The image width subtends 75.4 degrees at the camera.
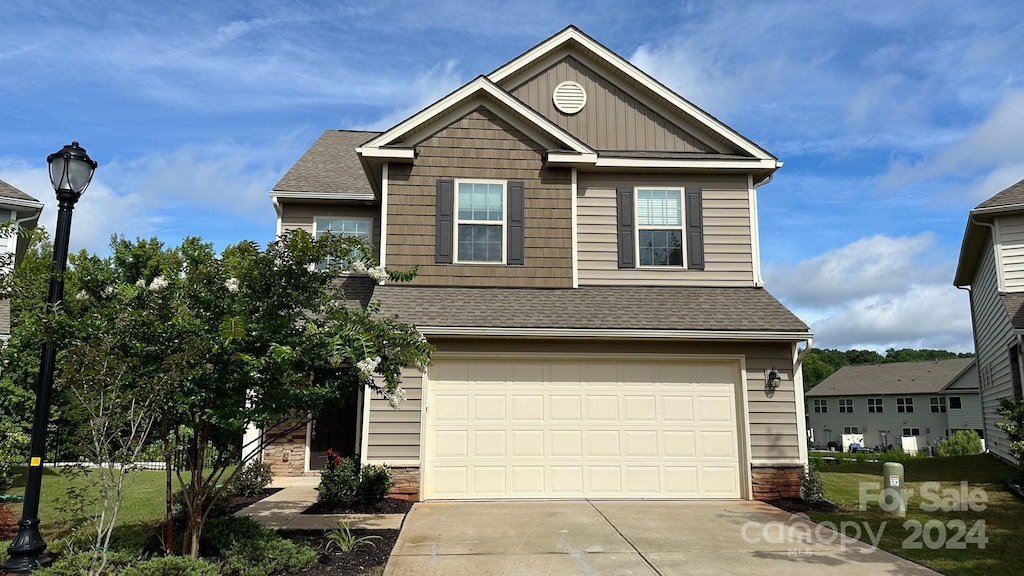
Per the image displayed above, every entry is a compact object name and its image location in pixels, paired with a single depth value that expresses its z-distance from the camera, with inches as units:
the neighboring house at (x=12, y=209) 532.4
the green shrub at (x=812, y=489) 379.9
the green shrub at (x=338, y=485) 366.3
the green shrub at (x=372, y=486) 362.9
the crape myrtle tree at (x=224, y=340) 224.5
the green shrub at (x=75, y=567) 212.1
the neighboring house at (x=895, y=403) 1766.7
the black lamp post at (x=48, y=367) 226.5
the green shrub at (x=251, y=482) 402.3
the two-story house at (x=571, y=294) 395.5
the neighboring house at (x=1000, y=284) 548.4
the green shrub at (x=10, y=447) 320.2
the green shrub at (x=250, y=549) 234.3
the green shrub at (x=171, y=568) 211.3
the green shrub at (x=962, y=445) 1079.0
